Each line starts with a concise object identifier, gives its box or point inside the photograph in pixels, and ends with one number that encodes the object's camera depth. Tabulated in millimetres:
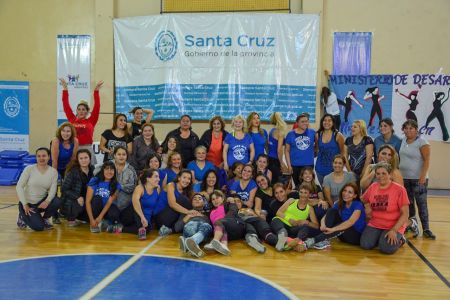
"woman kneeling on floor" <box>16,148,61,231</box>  5090
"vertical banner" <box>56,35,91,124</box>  8859
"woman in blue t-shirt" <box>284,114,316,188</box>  5668
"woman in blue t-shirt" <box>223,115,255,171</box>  5703
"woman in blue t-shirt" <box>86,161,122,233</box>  5156
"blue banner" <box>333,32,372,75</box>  8180
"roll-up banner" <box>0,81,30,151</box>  9133
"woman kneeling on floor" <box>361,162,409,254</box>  4445
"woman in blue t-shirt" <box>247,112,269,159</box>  5852
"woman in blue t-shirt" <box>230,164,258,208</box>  5164
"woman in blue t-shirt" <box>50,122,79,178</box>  5500
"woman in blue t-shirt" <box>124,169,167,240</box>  4973
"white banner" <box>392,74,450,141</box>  8070
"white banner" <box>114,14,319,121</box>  8117
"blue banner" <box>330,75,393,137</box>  8156
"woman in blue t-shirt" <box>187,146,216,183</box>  5469
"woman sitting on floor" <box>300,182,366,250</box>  4562
